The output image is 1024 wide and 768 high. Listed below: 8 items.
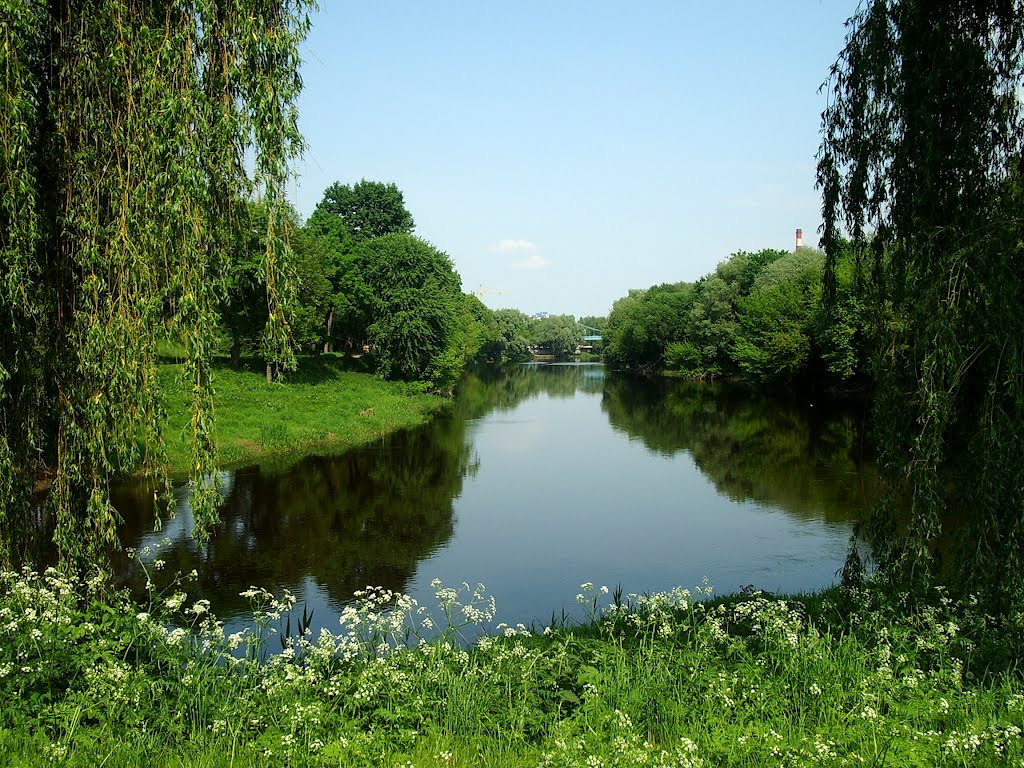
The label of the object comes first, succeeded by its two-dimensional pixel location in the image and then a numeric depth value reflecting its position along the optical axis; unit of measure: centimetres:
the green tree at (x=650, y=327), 8150
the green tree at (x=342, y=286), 4525
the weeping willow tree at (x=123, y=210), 605
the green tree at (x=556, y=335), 15225
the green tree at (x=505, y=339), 10560
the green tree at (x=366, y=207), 5616
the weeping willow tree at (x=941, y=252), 626
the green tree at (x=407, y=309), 4497
